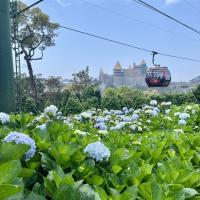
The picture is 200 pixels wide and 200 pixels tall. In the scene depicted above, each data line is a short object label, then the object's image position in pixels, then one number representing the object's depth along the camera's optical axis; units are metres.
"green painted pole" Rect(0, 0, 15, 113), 2.21
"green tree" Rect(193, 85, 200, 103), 16.56
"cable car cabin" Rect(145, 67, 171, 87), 16.37
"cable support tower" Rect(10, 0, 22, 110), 9.51
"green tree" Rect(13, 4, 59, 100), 19.11
